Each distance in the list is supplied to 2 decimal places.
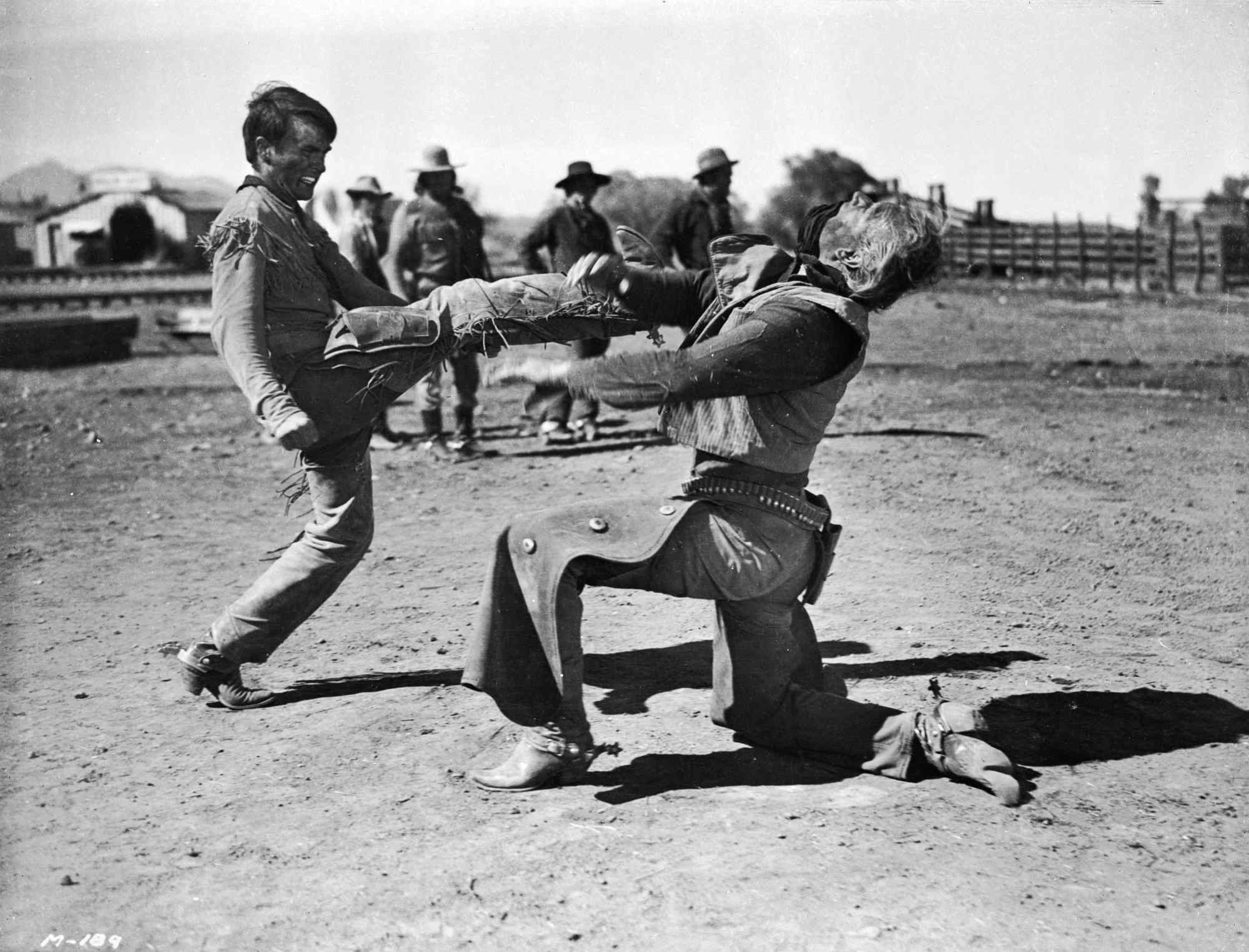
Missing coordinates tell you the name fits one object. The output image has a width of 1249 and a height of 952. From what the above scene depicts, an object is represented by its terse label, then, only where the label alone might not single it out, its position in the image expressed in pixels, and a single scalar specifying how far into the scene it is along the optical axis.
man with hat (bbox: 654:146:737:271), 10.16
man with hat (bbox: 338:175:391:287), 10.47
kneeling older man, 3.41
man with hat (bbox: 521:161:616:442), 10.33
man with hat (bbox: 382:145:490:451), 9.88
